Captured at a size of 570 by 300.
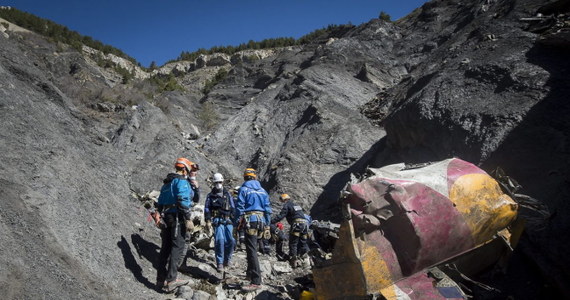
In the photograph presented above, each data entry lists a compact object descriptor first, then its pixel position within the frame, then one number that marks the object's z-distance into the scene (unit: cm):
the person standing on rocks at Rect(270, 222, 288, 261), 868
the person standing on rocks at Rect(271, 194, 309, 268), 802
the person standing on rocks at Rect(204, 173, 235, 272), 623
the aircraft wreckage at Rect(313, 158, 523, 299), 350
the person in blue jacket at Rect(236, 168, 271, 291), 550
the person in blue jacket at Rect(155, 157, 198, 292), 497
